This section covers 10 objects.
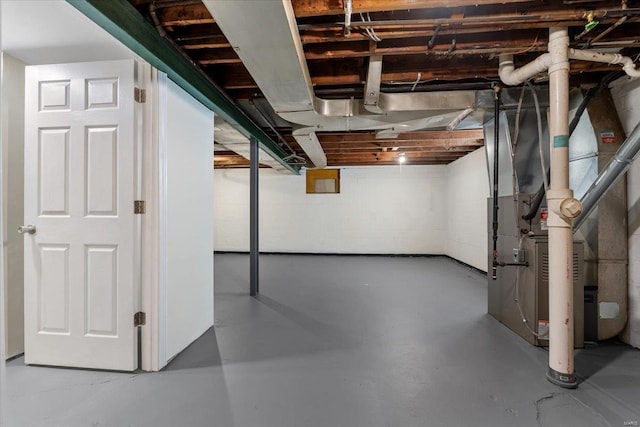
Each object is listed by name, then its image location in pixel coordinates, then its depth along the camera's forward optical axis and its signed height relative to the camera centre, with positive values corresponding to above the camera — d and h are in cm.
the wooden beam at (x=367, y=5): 160 +117
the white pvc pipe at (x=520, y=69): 188 +100
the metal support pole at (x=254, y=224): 367 -12
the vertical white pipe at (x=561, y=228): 178 -8
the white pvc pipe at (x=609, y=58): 184 +102
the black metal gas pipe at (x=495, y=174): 248 +35
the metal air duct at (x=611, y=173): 204 +30
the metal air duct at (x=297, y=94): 143 +95
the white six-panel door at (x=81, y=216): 193 -1
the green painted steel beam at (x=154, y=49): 146 +101
